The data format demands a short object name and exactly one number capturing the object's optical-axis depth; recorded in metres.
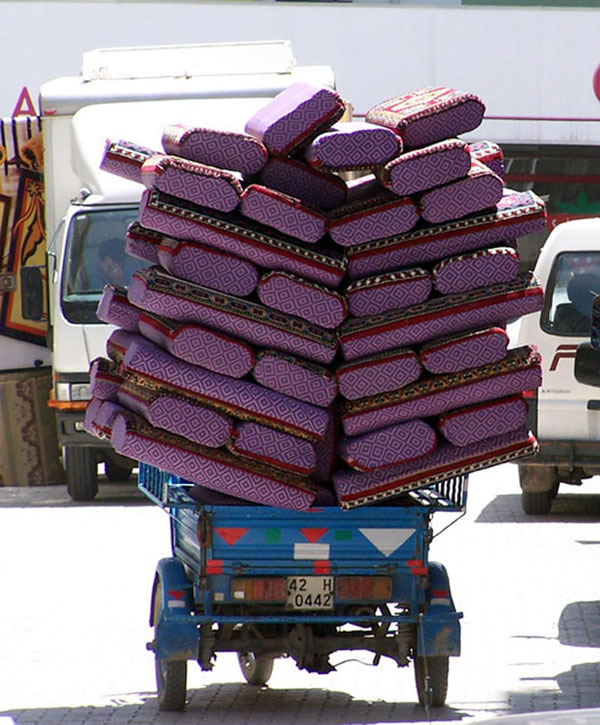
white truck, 31.50
